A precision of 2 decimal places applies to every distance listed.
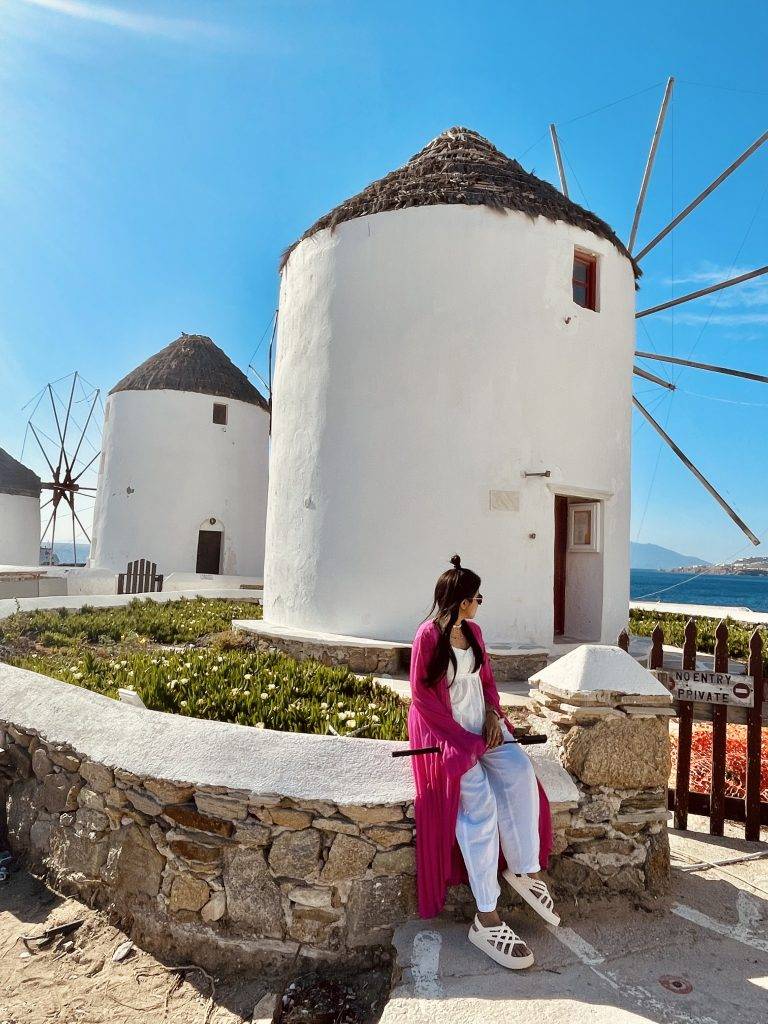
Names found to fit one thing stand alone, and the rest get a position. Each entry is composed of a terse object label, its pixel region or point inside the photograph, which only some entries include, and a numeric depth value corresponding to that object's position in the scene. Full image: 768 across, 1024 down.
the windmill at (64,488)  27.83
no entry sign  4.17
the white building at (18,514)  24.12
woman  3.07
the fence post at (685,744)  4.23
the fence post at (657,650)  4.39
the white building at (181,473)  17.58
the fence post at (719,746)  4.16
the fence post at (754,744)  4.10
